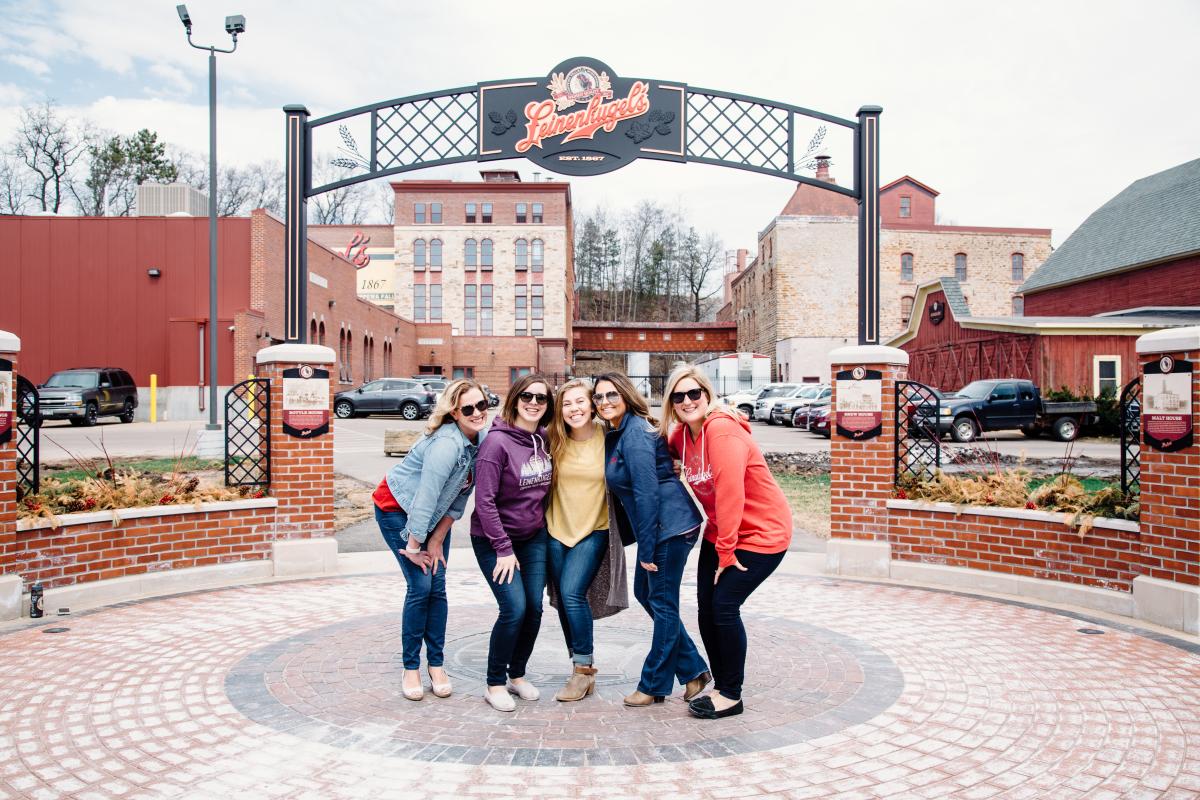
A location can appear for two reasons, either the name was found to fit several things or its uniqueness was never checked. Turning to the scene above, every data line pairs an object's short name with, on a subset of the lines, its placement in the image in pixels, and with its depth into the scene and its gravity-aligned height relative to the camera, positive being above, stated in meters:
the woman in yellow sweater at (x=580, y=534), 4.41 -0.72
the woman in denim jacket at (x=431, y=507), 4.36 -0.59
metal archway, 8.00 +2.41
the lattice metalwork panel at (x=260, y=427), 7.69 -0.30
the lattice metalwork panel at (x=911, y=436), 7.64 -0.40
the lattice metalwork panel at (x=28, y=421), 6.30 -0.20
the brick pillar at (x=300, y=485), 7.62 -0.80
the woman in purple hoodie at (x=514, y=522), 4.24 -0.63
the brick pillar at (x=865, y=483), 7.62 -0.80
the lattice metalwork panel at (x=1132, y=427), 6.46 -0.27
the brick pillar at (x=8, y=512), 5.98 -0.81
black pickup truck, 21.95 -0.51
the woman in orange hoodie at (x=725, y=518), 4.12 -0.60
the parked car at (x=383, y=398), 31.88 -0.18
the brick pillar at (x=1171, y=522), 5.70 -0.87
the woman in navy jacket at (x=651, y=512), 4.29 -0.59
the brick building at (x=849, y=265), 49.91 +7.38
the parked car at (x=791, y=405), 29.48 -0.42
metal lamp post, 16.36 +4.81
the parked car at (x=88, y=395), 24.56 -0.04
